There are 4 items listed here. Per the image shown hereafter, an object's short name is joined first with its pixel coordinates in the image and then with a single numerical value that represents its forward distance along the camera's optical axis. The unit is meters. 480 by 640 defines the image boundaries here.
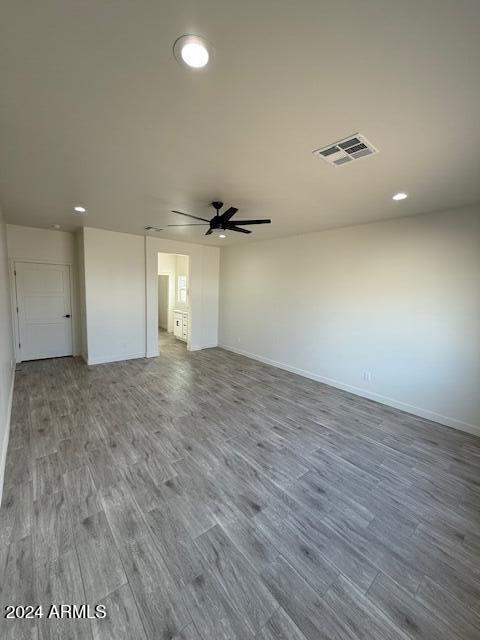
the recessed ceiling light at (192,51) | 1.15
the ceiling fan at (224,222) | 3.10
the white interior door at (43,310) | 5.22
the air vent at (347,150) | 1.86
